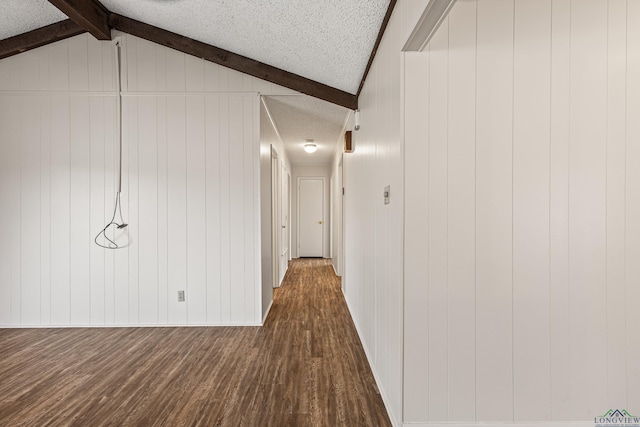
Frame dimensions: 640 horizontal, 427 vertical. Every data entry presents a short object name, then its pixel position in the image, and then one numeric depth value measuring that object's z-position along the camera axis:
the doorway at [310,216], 8.23
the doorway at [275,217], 4.57
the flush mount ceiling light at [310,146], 5.58
